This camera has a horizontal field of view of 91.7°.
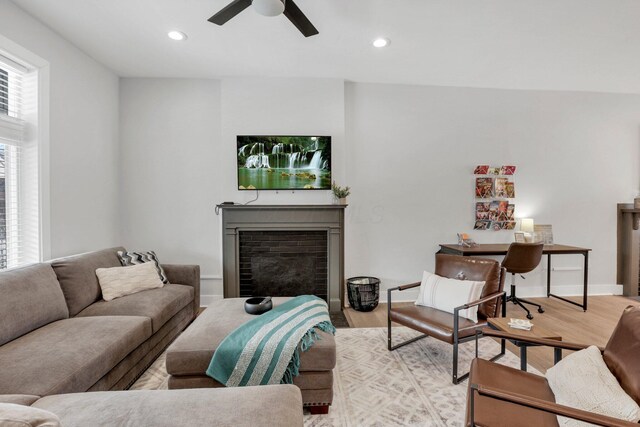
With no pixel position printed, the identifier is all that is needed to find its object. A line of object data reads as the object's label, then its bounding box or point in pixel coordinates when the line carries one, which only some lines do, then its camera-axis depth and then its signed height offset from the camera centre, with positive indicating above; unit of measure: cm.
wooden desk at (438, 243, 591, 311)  358 -51
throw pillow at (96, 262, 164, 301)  267 -66
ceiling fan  198 +133
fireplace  376 -68
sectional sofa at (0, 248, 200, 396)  156 -79
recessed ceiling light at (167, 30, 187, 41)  278 +156
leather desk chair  343 -57
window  252 +33
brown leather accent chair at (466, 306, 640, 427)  111 -71
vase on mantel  373 +7
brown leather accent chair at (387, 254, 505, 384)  220 -85
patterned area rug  184 -124
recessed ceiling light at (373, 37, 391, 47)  288 +156
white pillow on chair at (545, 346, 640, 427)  113 -73
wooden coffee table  164 -75
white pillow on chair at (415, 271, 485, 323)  243 -71
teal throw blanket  174 -84
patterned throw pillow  304 -53
